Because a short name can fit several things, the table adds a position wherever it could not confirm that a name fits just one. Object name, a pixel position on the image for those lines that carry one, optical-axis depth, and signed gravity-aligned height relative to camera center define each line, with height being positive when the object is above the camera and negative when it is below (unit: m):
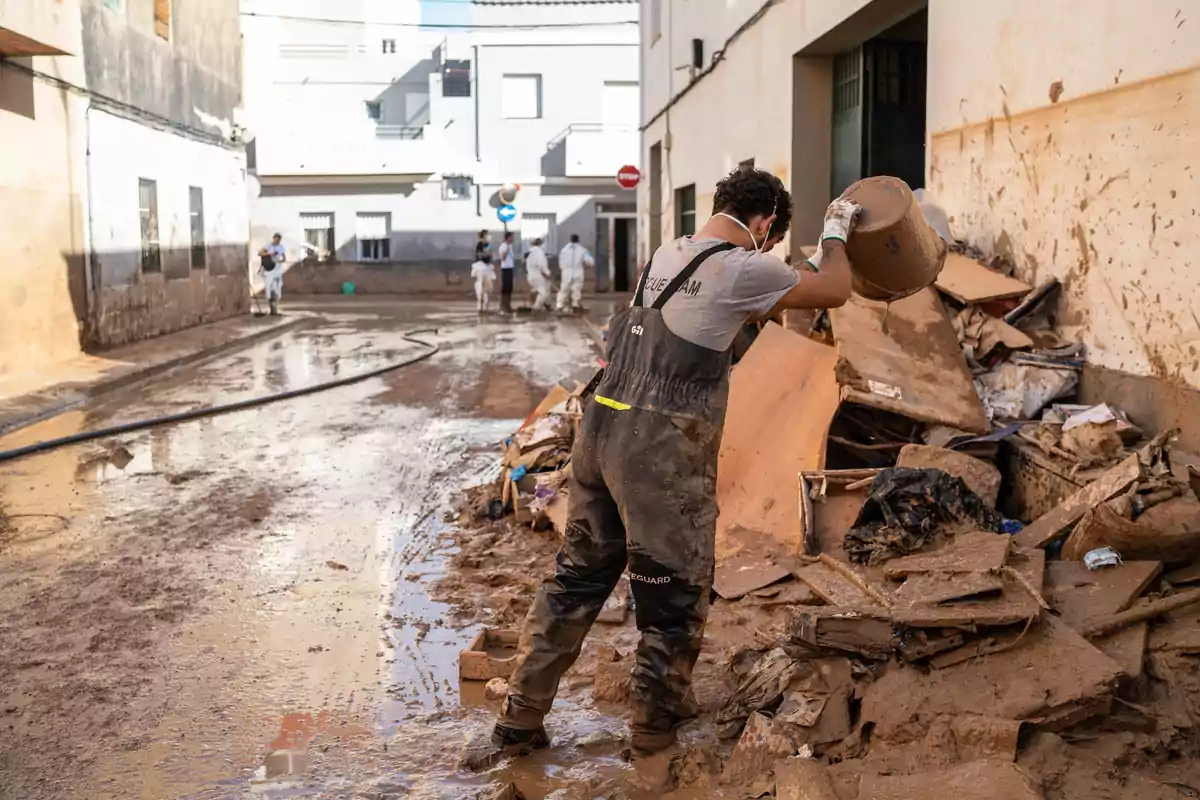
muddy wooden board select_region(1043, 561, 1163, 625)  3.88 -1.14
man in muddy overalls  3.59 -0.61
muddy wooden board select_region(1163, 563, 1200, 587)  4.02 -1.10
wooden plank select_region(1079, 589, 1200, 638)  3.75 -1.15
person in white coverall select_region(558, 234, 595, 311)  25.48 -0.16
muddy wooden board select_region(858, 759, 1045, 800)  2.99 -1.38
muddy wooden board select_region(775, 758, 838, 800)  3.11 -1.42
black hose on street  8.96 -1.38
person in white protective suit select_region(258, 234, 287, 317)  24.58 -0.19
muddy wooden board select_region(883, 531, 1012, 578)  4.11 -1.07
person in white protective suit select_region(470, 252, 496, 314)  26.05 -0.27
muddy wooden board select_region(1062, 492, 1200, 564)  4.09 -0.96
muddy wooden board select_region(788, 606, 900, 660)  3.72 -1.20
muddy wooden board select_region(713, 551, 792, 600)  5.00 -1.38
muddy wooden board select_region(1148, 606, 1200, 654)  3.61 -1.18
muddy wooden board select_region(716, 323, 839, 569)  5.54 -0.91
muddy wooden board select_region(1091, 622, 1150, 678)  3.55 -1.22
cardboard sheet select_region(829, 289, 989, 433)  5.73 -0.52
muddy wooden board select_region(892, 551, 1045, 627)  3.62 -1.11
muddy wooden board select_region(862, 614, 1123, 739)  3.35 -1.27
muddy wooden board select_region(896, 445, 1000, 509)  5.27 -0.93
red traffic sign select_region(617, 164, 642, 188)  22.69 +1.74
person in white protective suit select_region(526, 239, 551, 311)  26.48 -0.18
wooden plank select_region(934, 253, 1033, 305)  6.46 -0.12
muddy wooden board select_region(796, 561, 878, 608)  4.19 -1.24
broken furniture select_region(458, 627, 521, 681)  4.28 -1.49
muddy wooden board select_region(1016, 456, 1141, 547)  4.51 -0.96
